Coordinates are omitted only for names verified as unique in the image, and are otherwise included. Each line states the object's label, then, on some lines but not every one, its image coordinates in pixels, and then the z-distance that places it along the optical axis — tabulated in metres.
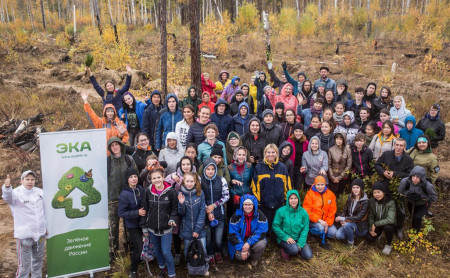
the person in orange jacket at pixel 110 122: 6.17
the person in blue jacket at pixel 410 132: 6.33
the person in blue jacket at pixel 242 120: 6.60
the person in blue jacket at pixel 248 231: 5.01
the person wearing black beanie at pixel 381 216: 5.27
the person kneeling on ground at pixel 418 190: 5.11
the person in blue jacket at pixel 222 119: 6.56
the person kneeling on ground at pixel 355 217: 5.36
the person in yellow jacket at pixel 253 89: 8.34
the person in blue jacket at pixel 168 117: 6.57
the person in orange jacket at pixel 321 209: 5.39
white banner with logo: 4.45
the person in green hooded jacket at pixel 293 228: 5.12
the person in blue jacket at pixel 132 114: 7.09
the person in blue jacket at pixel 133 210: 4.57
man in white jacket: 4.24
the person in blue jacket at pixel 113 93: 7.53
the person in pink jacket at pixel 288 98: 7.39
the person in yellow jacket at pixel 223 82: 8.98
